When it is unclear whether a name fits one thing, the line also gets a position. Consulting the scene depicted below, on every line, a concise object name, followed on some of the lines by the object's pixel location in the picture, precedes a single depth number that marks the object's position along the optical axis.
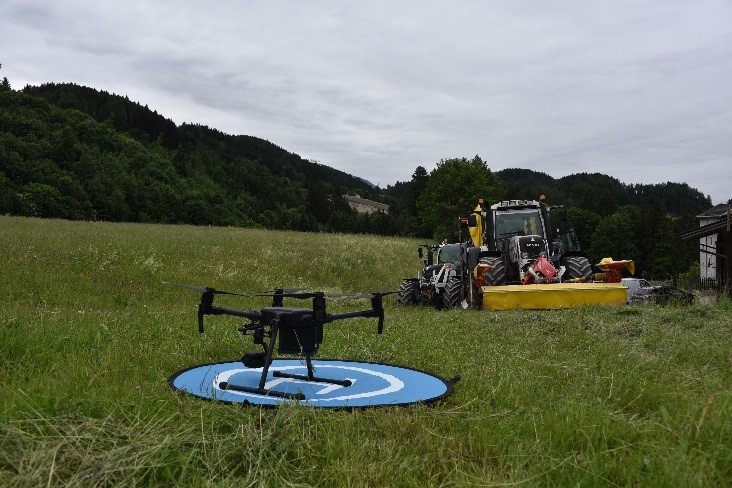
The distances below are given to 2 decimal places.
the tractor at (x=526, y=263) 12.11
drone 4.34
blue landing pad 4.29
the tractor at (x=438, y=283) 14.07
